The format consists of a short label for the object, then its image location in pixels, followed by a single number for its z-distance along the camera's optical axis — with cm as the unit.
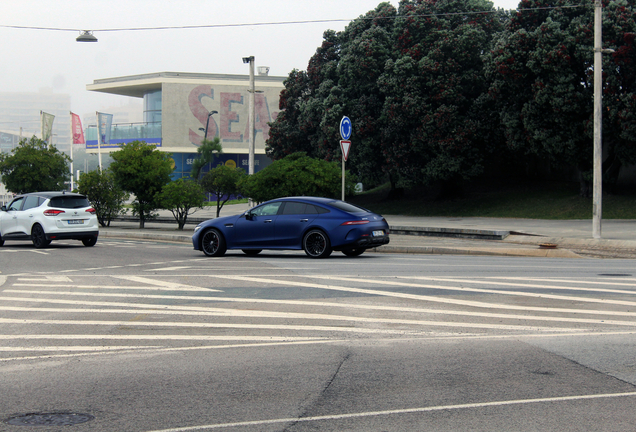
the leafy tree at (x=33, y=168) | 4312
